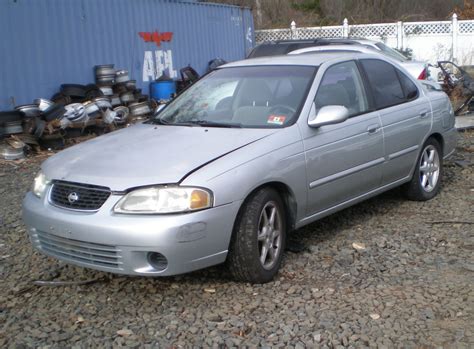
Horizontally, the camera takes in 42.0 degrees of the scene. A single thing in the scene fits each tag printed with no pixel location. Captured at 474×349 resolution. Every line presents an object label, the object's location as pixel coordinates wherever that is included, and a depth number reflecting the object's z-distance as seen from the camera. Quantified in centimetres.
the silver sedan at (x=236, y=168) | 379
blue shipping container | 1085
